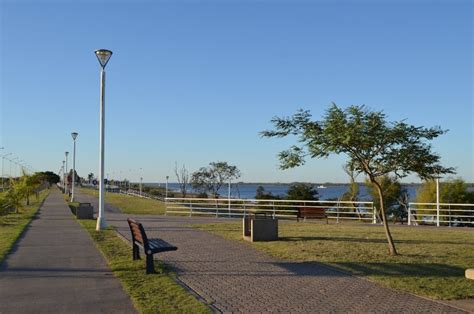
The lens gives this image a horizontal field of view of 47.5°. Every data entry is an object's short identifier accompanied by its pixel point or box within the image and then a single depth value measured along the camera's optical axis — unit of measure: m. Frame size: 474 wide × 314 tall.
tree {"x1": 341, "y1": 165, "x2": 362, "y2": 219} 35.62
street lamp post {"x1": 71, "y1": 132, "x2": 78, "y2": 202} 39.46
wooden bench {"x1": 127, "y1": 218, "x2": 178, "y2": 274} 8.93
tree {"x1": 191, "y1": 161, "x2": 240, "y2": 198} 70.44
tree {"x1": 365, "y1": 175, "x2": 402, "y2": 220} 32.72
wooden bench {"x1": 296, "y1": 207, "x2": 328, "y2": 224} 24.14
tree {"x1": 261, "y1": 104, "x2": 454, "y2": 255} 11.49
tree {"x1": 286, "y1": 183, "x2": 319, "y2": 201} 36.31
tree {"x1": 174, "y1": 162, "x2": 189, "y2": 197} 75.22
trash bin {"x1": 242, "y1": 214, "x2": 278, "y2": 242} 14.51
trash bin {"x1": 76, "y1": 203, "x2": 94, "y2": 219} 22.59
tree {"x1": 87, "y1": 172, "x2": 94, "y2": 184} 179.69
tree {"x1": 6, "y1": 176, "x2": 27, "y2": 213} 25.22
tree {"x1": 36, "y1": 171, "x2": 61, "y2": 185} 170.48
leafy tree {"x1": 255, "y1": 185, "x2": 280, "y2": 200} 37.99
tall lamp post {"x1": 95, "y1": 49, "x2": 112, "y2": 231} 17.72
